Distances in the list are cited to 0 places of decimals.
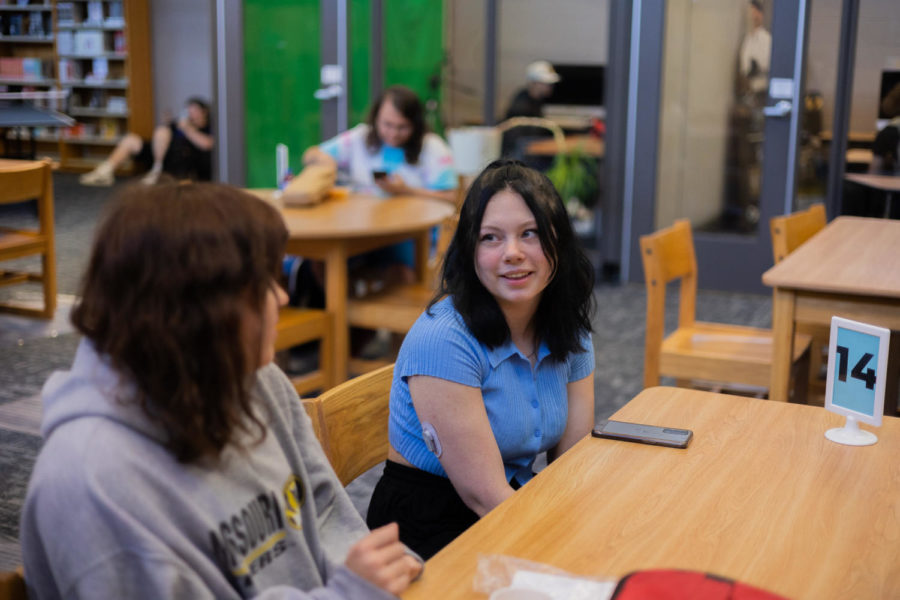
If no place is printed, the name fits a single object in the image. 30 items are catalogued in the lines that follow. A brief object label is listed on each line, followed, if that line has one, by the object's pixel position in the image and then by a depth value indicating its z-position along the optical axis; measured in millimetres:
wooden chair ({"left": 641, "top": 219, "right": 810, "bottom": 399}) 3113
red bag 984
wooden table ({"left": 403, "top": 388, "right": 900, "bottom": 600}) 1209
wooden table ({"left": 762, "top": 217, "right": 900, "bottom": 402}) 2676
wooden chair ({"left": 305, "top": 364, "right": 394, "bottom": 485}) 1600
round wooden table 3623
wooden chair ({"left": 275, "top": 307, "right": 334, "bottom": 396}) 3567
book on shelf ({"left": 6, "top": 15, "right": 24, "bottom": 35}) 12086
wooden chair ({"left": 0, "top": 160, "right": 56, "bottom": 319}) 4719
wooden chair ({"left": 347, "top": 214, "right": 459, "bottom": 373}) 3713
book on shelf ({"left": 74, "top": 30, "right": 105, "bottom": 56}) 11602
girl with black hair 1650
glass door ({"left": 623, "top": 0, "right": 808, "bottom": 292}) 5445
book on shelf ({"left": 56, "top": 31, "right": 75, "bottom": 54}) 11828
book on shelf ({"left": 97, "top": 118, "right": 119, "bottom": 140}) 11898
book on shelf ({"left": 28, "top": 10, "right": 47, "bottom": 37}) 11984
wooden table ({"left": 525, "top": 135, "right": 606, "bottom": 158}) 6129
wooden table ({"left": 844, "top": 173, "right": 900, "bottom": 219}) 5352
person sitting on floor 9680
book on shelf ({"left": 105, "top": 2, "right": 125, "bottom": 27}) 11445
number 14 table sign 1642
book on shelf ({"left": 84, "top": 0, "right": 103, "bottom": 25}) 11531
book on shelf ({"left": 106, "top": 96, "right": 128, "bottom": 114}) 11784
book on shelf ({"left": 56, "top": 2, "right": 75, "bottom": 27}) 11734
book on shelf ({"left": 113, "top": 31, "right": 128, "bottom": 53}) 11586
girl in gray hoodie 960
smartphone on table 1640
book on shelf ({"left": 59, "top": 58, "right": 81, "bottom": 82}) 11945
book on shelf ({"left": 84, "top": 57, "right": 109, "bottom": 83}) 11805
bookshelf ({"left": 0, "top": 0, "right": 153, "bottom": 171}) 11539
